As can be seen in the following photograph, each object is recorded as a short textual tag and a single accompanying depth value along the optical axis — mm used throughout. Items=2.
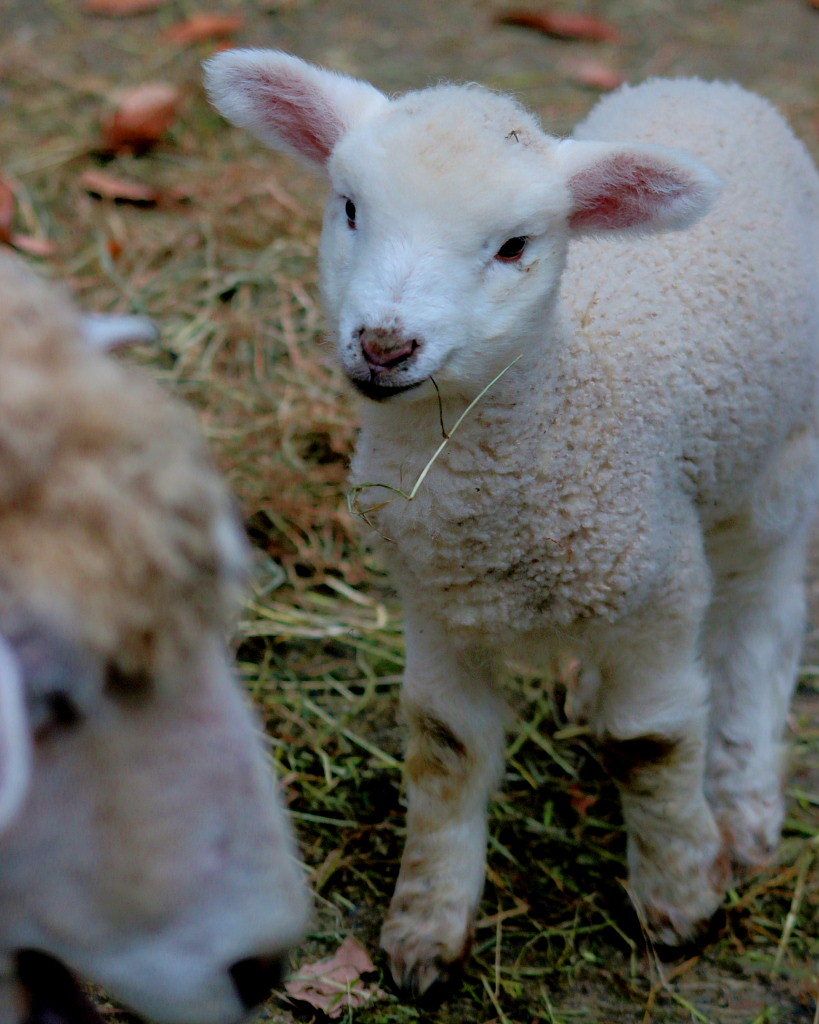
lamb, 2123
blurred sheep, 1188
